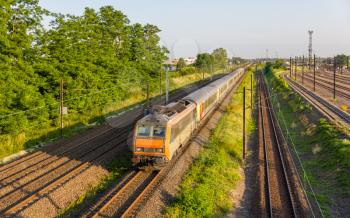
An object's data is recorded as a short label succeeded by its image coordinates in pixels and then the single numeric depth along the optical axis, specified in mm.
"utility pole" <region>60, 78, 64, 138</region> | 27953
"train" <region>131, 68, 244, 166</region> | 17469
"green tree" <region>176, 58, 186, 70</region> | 128525
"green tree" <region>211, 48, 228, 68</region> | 153188
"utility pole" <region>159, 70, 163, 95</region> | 56344
